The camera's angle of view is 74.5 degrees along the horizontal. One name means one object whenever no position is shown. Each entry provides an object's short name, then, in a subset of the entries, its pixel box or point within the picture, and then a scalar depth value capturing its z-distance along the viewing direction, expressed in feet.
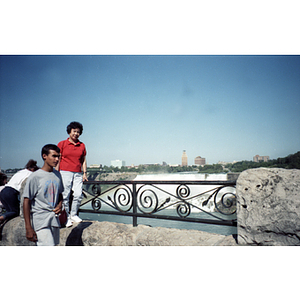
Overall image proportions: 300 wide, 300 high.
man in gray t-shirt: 5.90
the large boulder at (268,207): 6.63
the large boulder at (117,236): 8.67
